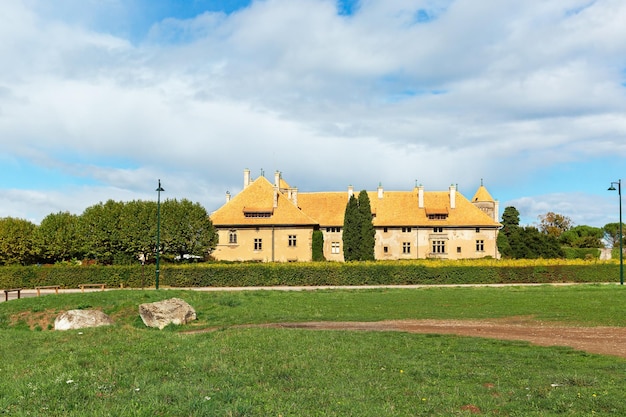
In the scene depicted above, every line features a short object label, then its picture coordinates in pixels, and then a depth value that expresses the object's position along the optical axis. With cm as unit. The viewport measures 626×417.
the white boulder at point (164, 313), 2119
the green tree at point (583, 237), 10275
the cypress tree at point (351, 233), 6109
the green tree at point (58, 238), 5628
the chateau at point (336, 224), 6506
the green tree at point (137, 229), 5353
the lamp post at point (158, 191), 3912
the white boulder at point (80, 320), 2108
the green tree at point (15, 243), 5591
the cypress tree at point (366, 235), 6041
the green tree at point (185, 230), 5525
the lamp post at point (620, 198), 4344
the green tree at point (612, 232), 11664
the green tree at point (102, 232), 5341
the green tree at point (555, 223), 11962
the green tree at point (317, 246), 6388
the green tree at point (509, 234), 6488
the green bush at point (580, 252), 8052
